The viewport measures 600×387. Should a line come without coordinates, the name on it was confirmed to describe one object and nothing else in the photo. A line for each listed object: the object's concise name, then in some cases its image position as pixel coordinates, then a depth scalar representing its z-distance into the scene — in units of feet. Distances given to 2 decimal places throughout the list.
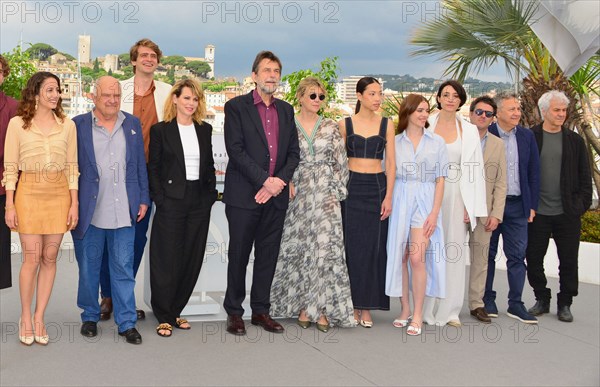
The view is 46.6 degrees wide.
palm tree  28.60
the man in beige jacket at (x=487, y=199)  16.44
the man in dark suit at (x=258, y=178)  14.35
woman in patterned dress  14.92
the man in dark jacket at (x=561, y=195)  17.24
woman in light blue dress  15.44
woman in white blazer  16.05
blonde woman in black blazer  14.24
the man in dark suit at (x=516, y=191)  16.83
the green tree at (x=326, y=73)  40.74
